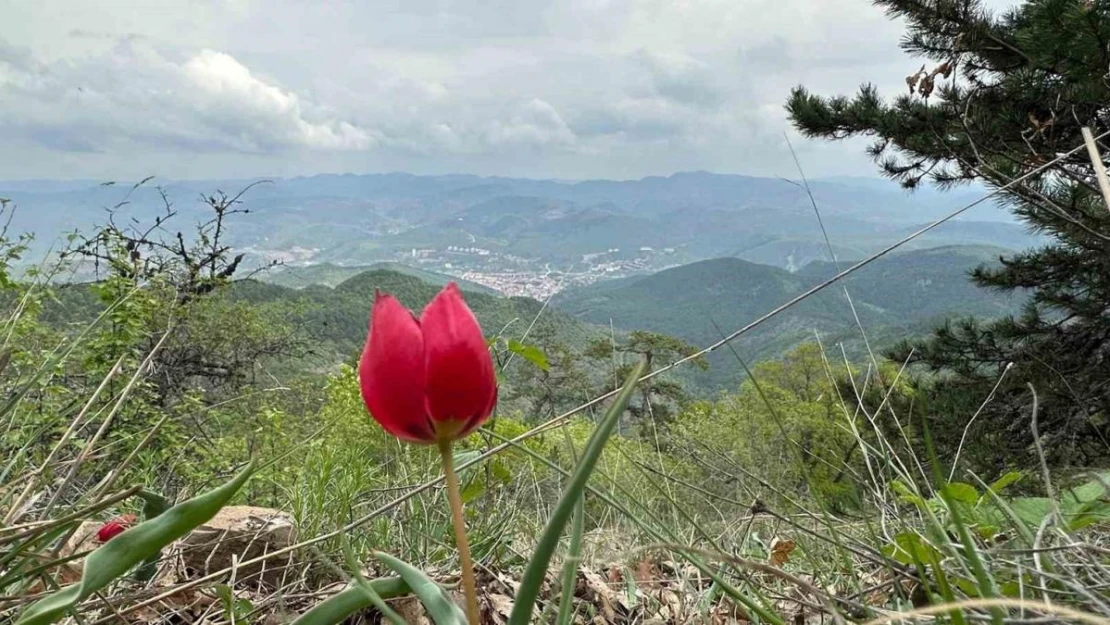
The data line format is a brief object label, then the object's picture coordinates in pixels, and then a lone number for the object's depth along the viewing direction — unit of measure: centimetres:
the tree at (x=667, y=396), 1415
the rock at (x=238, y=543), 45
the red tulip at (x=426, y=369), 17
